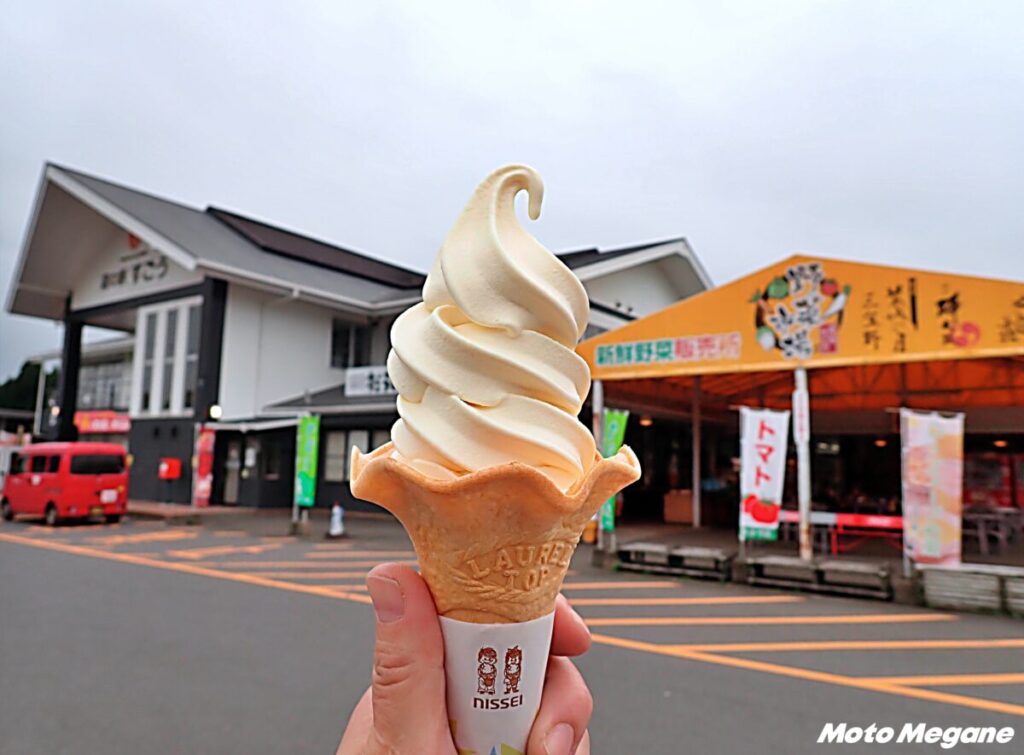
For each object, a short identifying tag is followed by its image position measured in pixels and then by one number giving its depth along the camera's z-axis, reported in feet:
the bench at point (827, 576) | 27.81
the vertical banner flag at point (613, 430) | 35.22
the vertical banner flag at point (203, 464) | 55.31
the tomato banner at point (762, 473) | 30.42
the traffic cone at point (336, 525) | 45.24
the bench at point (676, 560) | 31.32
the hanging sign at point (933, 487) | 26.78
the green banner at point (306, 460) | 44.65
